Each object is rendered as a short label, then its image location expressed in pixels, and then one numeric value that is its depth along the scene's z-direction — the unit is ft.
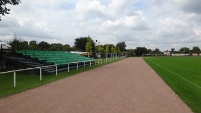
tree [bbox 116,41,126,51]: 267.67
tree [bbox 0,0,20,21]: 34.05
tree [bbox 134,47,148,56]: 219.63
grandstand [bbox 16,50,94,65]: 37.70
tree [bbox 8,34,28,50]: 42.72
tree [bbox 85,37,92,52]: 119.10
